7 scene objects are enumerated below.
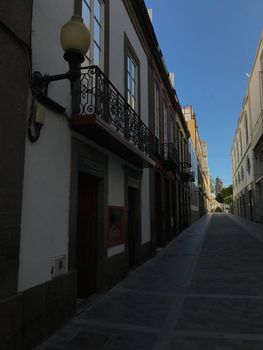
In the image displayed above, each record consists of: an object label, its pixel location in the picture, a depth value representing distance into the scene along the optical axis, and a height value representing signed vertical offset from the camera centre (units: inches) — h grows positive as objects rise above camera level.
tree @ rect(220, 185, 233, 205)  3570.4 +265.1
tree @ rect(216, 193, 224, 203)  4361.2 +272.1
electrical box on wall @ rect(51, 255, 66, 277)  202.4 -24.8
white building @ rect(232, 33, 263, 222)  949.8 +247.7
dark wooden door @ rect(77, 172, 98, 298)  274.4 -9.6
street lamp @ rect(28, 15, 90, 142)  181.6 +82.9
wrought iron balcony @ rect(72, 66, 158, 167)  233.1 +77.5
